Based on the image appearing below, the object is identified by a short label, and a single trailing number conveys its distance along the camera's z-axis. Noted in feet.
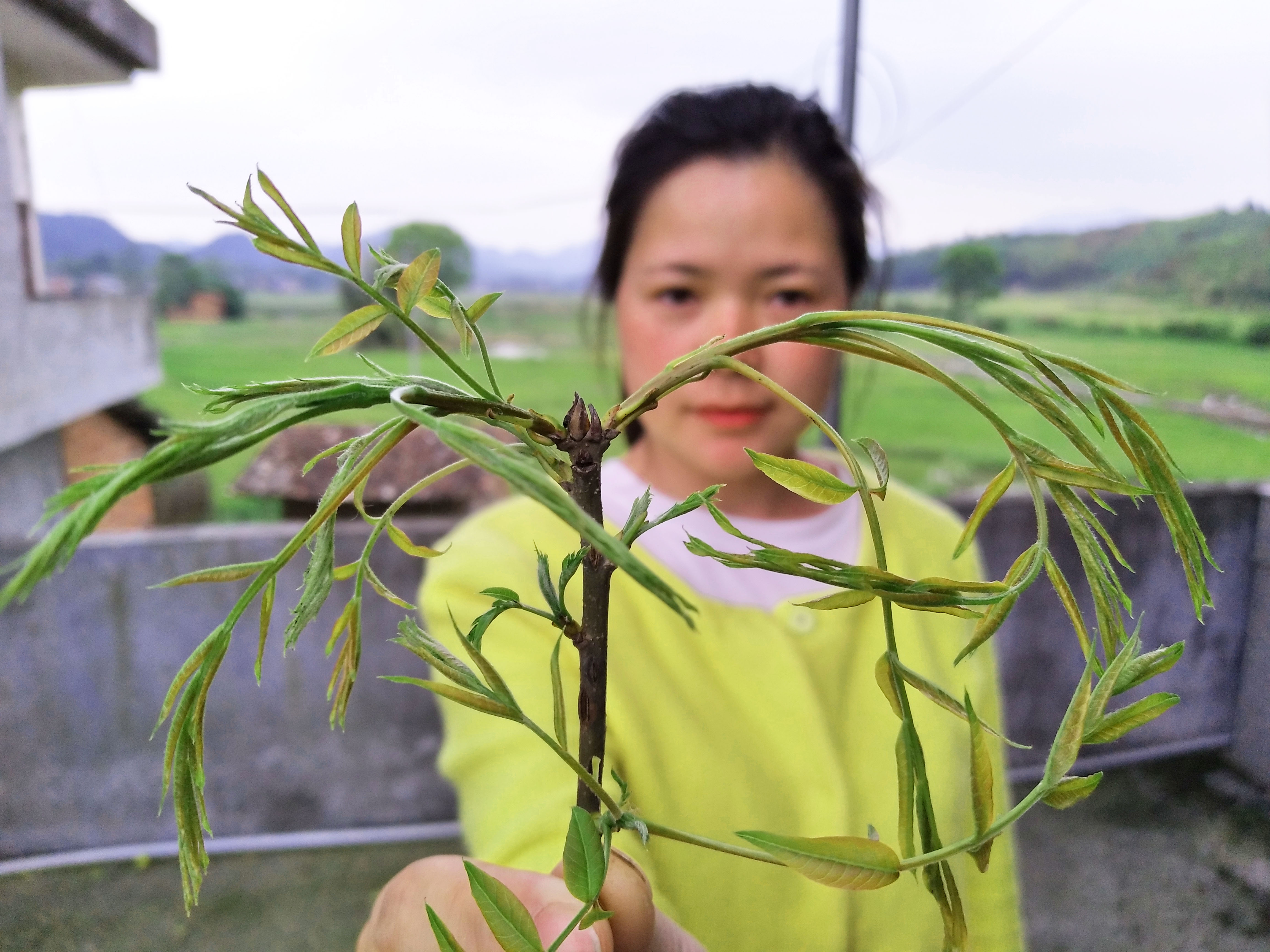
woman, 1.49
